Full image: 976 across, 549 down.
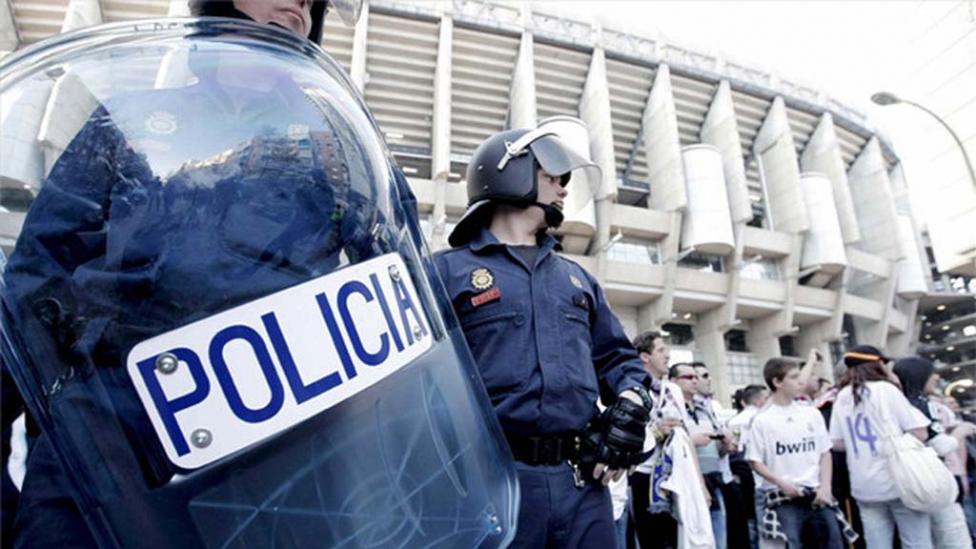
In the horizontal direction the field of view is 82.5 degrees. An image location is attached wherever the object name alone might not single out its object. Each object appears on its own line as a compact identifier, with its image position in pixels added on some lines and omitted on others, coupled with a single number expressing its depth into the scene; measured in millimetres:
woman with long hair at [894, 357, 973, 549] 3420
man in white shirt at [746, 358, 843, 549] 3600
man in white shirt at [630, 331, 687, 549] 3451
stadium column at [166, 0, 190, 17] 11555
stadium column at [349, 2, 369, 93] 17031
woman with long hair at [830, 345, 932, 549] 3375
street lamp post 8523
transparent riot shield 504
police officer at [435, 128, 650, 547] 1418
